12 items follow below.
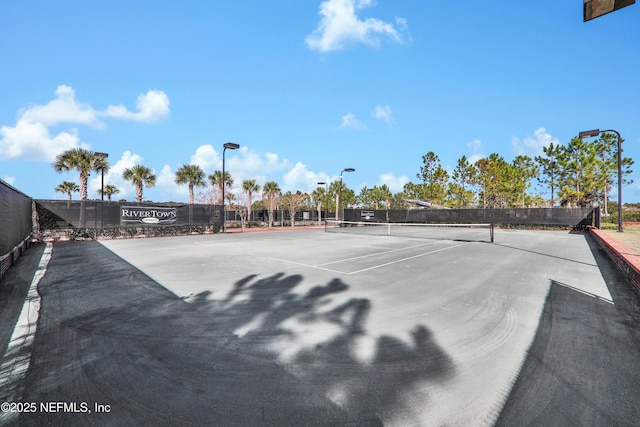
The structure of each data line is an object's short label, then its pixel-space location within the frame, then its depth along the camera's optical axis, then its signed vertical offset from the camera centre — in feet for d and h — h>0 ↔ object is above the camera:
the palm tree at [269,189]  168.76 +13.13
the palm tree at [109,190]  193.42 +14.16
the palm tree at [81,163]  84.58 +14.19
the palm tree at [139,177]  121.49 +14.76
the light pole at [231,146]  77.30 +17.58
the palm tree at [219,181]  149.89 +16.73
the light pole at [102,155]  70.08 +13.82
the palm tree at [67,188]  199.93 +16.36
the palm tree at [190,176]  136.87 +16.95
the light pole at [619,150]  57.31 +14.26
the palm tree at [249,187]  157.17 +13.38
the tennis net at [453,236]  63.41 -5.72
